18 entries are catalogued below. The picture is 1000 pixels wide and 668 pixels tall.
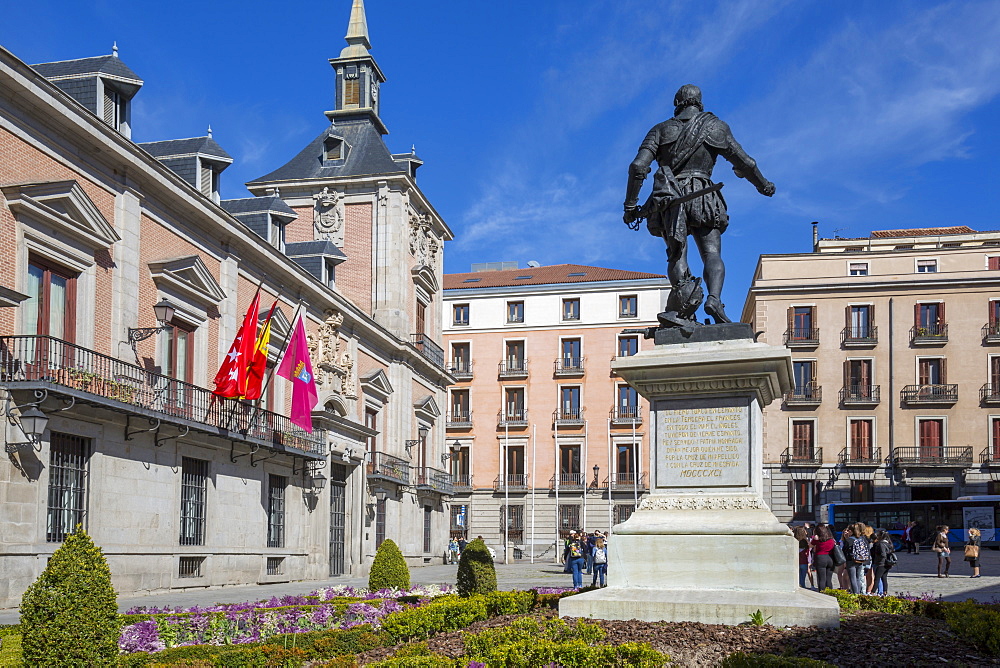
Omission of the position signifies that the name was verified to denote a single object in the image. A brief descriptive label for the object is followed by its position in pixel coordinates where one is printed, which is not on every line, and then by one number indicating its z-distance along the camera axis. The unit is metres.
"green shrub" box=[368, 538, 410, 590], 15.91
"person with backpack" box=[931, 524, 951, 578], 28.20
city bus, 44.62
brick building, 18.25
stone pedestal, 8.67
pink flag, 27.64
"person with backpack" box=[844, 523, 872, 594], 17.84
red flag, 24.02
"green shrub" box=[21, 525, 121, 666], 6.67
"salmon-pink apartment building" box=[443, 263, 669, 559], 60.66
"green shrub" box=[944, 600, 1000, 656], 7.62
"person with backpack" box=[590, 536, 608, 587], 26.92
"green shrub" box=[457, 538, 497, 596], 12.04
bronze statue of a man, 9.98
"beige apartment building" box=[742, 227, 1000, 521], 52.38
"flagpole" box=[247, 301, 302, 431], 26.33
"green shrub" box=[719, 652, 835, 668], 6.02
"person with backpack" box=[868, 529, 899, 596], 18.67
